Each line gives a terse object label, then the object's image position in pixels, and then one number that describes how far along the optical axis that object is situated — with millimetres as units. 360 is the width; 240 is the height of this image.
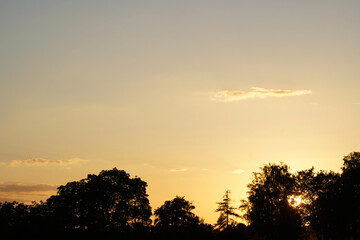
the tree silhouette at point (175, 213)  122094
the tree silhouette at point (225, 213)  119688
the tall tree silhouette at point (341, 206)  90000
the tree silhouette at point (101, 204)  98188
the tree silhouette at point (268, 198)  105750
